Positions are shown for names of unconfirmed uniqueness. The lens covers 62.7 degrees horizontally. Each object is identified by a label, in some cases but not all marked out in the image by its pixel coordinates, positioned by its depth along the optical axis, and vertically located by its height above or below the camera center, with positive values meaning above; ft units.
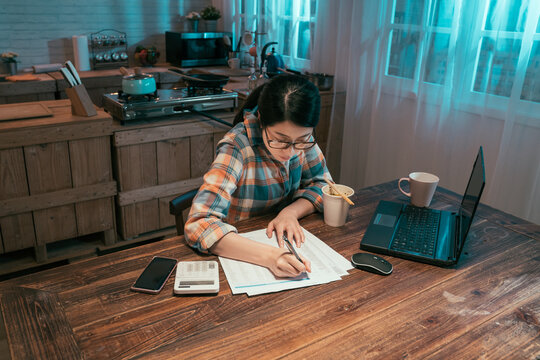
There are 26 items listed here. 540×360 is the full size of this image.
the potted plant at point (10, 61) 11.20 -1.00
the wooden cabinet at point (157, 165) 8.51 -2.66
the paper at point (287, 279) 3.75 -2.05
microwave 12.88 -0.61
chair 5.31 -2.03
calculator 3.62 -2.01
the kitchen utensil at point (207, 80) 9.05 -1.03
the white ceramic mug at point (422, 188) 5.16 -1.69
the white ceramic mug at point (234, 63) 12.80 -0.94
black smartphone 3.64 -2.03
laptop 4.21 -1.94
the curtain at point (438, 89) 6.89 -0.91
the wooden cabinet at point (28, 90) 10.14 -1.54
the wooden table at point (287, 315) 3.06 -2.07
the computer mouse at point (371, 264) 4.00 -1.99
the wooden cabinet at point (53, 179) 7.45 -2.66
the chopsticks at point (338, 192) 4.64 -1.63
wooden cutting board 7.54 -1.52
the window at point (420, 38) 7.82 -0.05
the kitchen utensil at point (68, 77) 7.31 -0.87
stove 8.32 -1.43
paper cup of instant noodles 4.69 -1.77
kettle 10.79 -0.72
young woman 4.15 -1.62
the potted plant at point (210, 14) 13.56 +0.41
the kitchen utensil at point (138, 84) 8.34 -1.07
